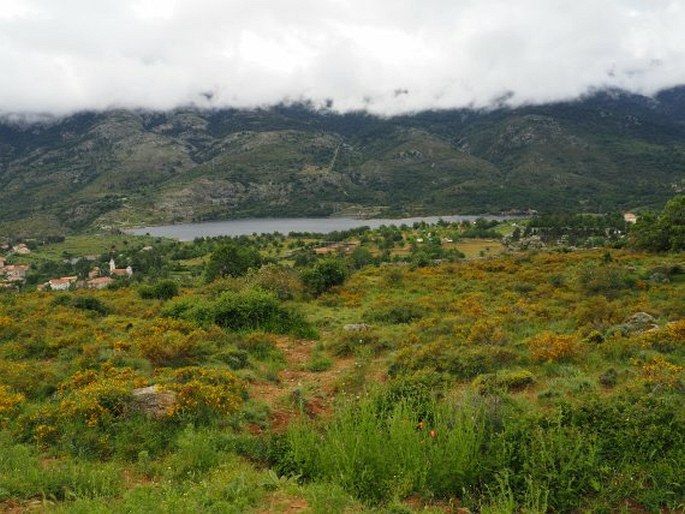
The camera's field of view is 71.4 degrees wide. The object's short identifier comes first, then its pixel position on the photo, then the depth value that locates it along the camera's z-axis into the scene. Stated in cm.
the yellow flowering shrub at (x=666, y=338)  1195
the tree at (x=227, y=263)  4241
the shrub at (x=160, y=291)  2702
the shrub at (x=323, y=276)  2738
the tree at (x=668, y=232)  3788
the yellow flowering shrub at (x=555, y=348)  1187
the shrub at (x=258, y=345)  1444
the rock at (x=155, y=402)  892
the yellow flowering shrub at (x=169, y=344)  1287
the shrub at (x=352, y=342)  1477
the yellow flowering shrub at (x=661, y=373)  881
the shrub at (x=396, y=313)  1906
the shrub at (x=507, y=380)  1000
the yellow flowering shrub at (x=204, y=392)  906
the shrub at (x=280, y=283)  2512
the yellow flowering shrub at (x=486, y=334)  1377
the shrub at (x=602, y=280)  2269
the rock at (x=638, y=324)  1424
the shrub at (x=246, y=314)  1772
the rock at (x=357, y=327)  1656
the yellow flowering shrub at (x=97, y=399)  876
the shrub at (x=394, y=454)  654
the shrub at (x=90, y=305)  2174
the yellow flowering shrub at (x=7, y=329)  1621
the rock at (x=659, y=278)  2515
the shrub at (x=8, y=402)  938
